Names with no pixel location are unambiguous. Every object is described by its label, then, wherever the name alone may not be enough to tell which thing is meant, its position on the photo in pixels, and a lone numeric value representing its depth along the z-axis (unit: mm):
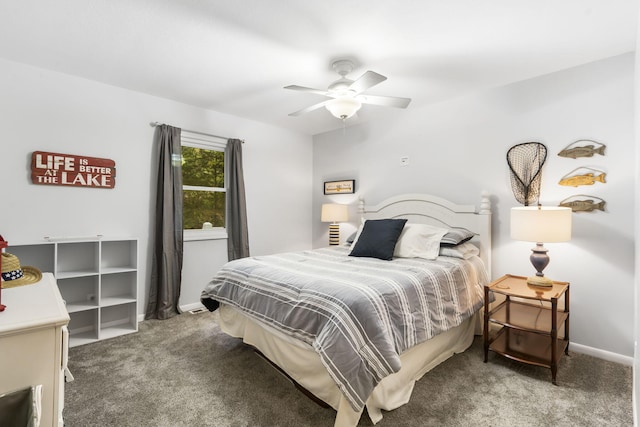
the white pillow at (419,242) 2820
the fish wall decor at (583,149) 2498
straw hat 1336
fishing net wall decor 2779
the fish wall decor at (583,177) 2486
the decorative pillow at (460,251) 2792
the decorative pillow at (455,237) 2852
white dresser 945
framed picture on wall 4355
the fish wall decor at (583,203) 2483
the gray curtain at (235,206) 3930
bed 1631
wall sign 2701
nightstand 2141
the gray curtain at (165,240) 3299
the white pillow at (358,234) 3321
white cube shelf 2723
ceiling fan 2383
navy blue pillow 2854
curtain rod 3348
